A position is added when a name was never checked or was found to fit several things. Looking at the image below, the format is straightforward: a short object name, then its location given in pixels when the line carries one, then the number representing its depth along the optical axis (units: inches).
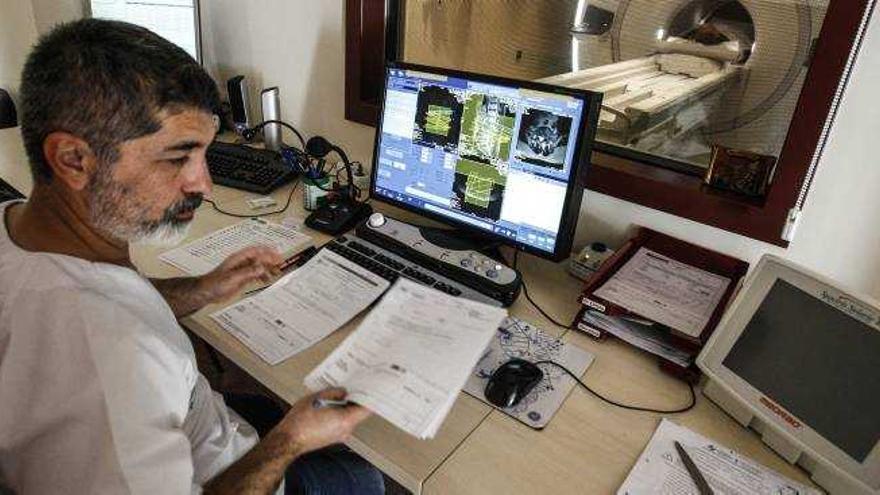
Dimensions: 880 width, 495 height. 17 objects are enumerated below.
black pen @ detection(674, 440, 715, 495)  28.0
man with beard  22.7
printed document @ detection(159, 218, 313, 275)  45.8
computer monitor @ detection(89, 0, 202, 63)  68.8
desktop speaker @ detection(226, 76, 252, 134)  71.0
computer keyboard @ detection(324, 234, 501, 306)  41.7
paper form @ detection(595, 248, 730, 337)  38.3
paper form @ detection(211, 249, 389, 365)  36.5
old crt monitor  27.7
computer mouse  32.7
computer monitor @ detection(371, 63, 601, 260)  39.2
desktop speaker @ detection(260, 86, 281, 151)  68.2
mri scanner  45.4
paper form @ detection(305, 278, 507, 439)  28.2
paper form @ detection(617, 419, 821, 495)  28.3
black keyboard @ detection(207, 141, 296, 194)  61.0
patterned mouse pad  32.8
